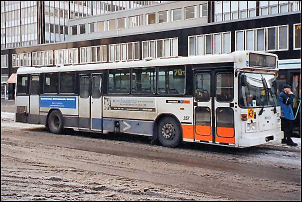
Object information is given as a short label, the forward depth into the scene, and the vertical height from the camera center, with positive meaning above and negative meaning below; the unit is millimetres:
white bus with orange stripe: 11000 +131
